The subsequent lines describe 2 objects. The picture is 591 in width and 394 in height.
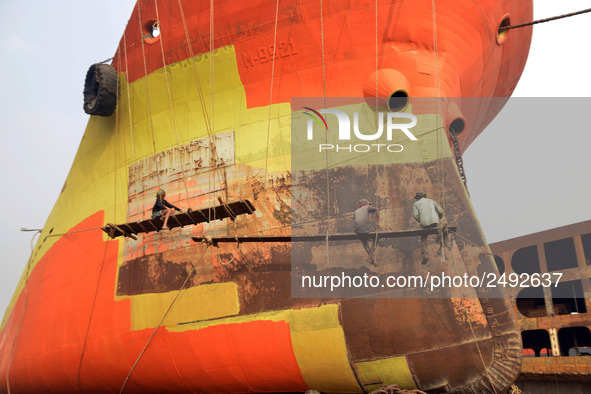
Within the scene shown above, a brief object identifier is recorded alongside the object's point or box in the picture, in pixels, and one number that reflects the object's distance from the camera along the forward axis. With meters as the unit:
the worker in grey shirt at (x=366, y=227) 7.38
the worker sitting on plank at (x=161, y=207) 8.41
